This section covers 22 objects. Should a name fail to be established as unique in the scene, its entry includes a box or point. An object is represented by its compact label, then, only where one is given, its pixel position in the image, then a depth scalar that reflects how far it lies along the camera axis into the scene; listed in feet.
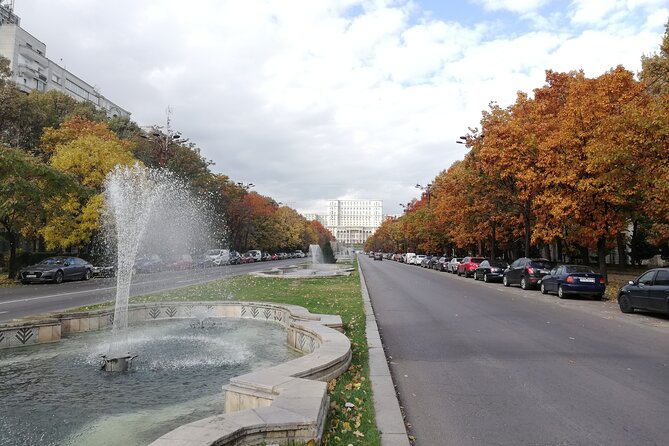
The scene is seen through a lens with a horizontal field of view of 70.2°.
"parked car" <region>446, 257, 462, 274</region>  133.69
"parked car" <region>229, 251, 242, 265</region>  184.57
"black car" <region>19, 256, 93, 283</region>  79.66
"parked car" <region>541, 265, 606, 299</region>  62.56
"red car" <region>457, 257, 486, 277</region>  115.96
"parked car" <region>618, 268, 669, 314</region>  44.01
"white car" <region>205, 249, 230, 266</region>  157.69
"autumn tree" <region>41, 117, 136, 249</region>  93.71
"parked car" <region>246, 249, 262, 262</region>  228.02
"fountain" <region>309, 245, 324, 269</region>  187.78
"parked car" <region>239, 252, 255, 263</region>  202.28
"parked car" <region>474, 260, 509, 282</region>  98.89
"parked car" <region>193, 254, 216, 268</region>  150.67
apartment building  201.46
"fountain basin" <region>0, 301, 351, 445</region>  11.97
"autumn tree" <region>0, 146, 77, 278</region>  70.74
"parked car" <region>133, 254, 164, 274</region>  111.64
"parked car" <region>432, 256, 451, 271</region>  150.36
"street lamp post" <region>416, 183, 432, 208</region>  189.26
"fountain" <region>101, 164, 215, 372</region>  30.93
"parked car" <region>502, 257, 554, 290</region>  78.18
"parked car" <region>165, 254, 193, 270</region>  134.22
